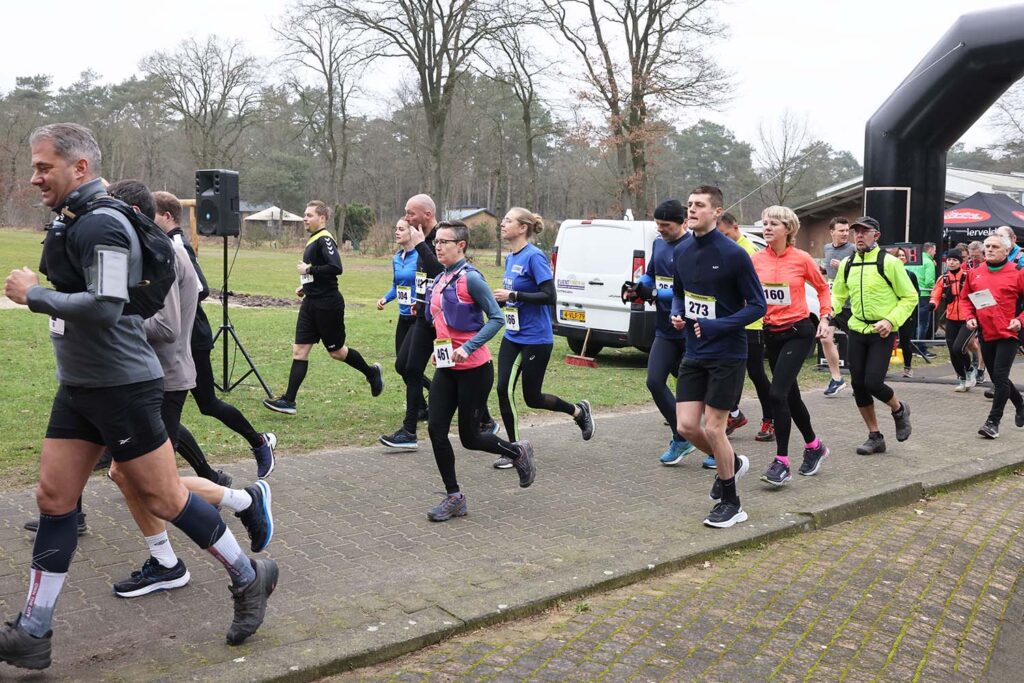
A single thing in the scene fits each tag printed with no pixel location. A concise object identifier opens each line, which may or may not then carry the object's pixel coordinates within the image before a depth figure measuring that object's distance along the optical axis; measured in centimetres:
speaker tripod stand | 948
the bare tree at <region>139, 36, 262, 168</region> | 5419
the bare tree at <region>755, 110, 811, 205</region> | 5259
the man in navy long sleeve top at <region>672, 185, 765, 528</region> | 576
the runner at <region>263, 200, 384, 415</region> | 852
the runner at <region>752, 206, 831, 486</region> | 719
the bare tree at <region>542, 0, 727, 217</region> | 3378
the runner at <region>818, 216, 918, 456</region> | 793
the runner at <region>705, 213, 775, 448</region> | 791
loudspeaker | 989
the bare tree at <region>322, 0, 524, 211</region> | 3744
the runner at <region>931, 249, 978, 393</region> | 1194
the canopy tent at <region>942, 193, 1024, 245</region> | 2059
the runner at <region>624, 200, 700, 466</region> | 737
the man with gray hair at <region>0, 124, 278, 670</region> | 342
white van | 1331
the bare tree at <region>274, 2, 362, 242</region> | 4672
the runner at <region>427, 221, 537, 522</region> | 577
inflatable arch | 1426
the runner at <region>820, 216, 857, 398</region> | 1094
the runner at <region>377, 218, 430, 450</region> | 770
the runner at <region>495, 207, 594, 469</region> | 701
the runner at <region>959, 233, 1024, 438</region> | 931
